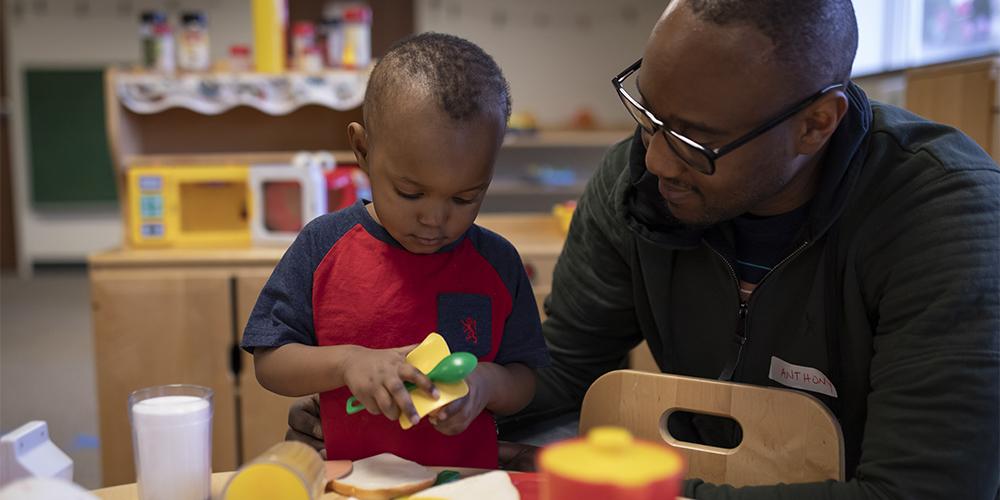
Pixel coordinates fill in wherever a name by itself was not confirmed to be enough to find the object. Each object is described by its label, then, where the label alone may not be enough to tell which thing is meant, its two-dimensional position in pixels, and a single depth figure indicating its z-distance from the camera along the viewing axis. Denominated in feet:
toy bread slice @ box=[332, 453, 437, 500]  3.08
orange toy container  1.86
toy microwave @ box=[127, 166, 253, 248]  8.85
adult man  3.40
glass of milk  2.98
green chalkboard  22.72
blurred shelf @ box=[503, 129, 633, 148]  16.74
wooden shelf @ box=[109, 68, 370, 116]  8.89
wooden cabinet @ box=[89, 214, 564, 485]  8.15
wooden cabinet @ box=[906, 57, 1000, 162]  6.51
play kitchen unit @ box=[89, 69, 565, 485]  8.16
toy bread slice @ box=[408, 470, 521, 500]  2.94
